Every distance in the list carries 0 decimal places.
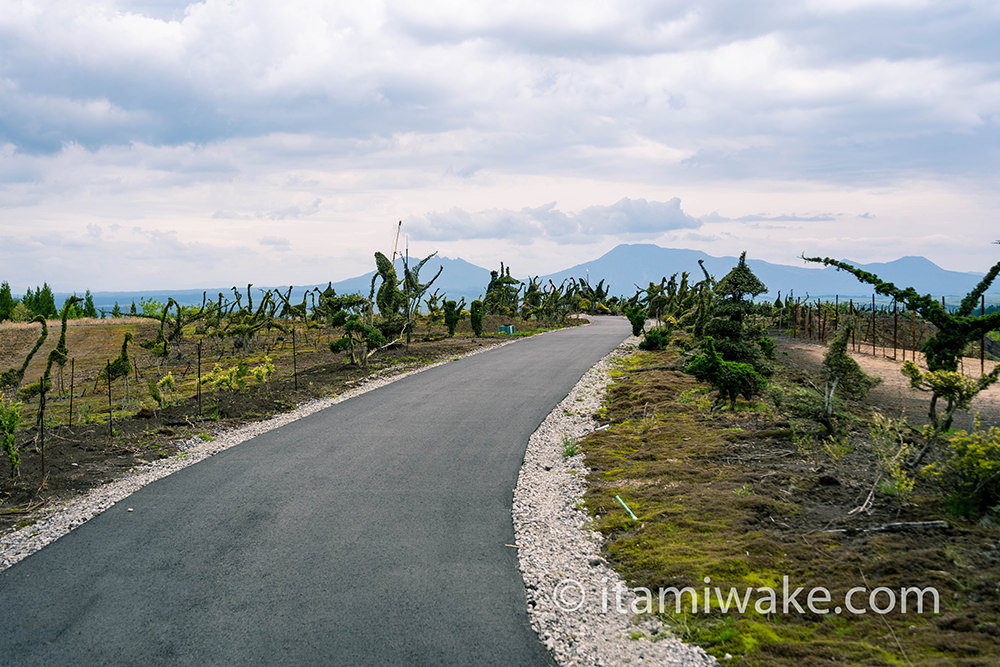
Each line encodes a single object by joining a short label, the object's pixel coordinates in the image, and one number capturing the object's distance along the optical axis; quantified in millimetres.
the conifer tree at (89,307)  44375
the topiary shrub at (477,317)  31375
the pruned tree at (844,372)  10953
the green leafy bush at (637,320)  28531
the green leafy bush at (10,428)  7555
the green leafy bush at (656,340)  23297
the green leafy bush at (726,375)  10742
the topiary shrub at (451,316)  31031
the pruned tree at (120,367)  13875
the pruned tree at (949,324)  8680
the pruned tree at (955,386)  7020
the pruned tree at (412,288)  25172
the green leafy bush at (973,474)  5363
